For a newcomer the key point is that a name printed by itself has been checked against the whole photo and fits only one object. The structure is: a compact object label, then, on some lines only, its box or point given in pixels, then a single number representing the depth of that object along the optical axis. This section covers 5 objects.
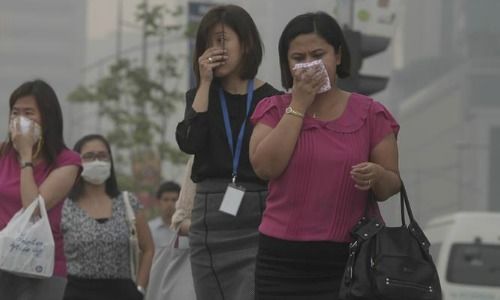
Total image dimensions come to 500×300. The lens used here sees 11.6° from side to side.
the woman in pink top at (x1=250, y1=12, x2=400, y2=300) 8.41
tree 57.12
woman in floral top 15.08
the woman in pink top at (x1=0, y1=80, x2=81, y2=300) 11.64
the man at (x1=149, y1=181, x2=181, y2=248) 20.36
